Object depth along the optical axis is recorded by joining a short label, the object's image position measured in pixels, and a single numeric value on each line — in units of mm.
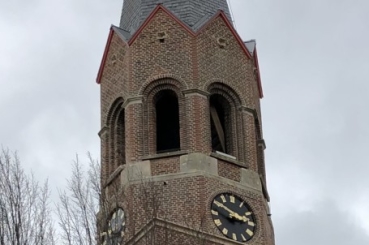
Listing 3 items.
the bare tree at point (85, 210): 30125
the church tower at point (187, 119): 41500
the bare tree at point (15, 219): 29609
